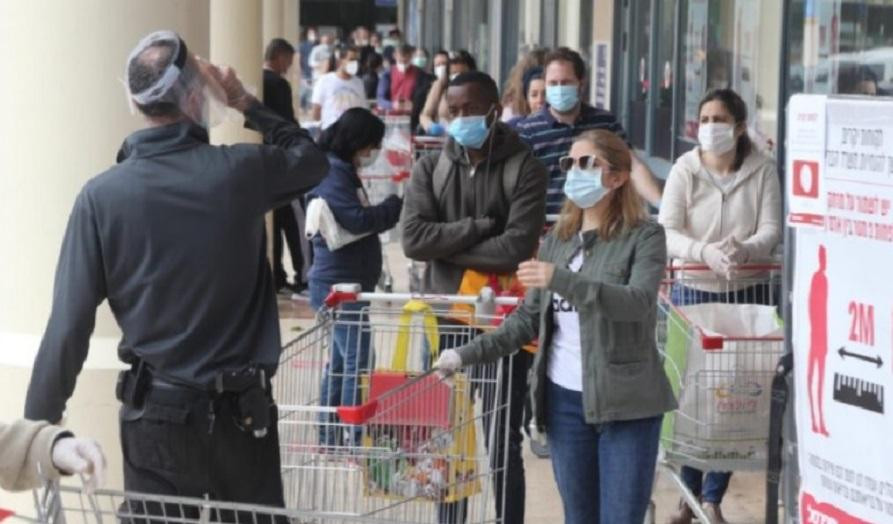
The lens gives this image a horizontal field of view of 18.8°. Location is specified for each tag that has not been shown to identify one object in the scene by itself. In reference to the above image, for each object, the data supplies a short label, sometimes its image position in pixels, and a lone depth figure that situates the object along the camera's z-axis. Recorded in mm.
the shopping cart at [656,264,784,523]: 9657
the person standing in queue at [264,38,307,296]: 21090
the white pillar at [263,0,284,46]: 32104
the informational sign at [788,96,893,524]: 6206
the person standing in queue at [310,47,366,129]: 28132
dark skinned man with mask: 10083
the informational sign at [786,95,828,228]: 6667
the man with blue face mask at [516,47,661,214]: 12163
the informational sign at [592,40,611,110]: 24624
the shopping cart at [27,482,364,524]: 5310
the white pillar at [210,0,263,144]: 20059
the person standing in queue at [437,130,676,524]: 8180
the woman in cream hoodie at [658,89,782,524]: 11170
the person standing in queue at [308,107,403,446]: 12246
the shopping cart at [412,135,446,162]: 22045
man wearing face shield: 7145
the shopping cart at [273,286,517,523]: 8209
